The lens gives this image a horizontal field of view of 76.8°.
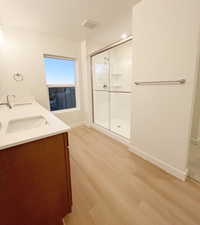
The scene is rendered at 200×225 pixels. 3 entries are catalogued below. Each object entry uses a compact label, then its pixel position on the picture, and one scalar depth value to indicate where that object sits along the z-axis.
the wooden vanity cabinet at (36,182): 0.76
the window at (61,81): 2.96
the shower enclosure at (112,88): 3.16
